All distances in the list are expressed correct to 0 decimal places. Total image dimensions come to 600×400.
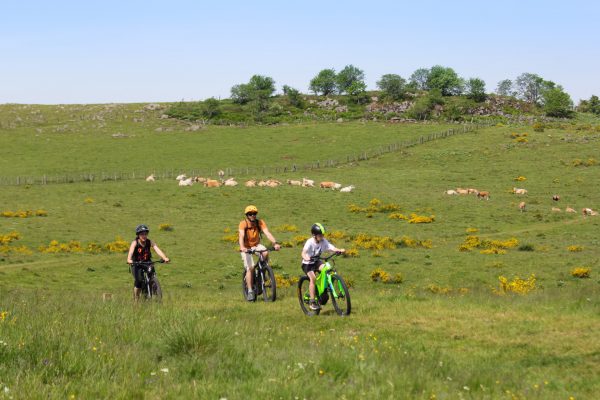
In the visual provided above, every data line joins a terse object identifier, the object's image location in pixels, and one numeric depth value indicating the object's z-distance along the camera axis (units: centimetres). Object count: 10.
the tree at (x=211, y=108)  13300
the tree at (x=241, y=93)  15609
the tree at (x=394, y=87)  16250
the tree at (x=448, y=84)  18438
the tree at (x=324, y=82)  19565
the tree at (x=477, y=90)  16156
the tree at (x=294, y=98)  15709
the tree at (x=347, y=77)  19025
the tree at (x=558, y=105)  14988
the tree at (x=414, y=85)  17895
